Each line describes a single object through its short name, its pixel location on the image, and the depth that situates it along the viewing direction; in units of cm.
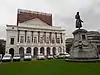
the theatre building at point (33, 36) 2641
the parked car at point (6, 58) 1376
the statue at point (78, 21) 1082
